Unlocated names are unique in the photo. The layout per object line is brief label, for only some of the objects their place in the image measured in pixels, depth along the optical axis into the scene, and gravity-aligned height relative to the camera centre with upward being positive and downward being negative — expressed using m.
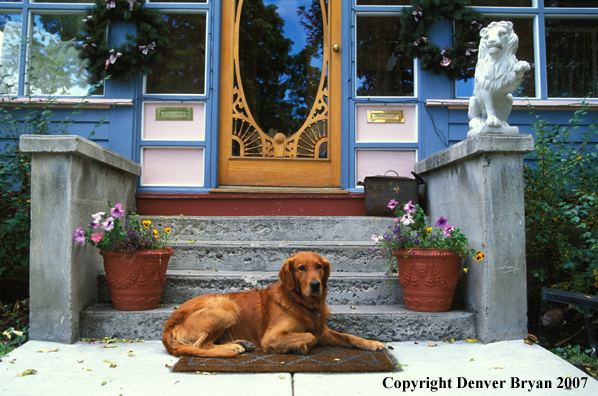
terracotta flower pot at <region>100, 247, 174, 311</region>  2.96 -0.41
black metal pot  4.18 +0.26
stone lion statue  3.15 +1.08
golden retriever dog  2.60 -0.64
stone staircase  2.93 -0.44
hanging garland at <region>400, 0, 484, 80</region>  4.57 +1.97
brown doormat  2.35 -0.81
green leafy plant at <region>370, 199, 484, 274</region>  3.01 -0.14
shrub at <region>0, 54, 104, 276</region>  3.58 +0.43
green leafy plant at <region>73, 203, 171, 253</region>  2.94 -0.13
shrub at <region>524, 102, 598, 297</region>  3.32 +0.03
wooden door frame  4.79 +0.66
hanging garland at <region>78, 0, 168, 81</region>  4.48 +1.82
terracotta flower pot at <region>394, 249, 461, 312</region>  2.95 -0.41
